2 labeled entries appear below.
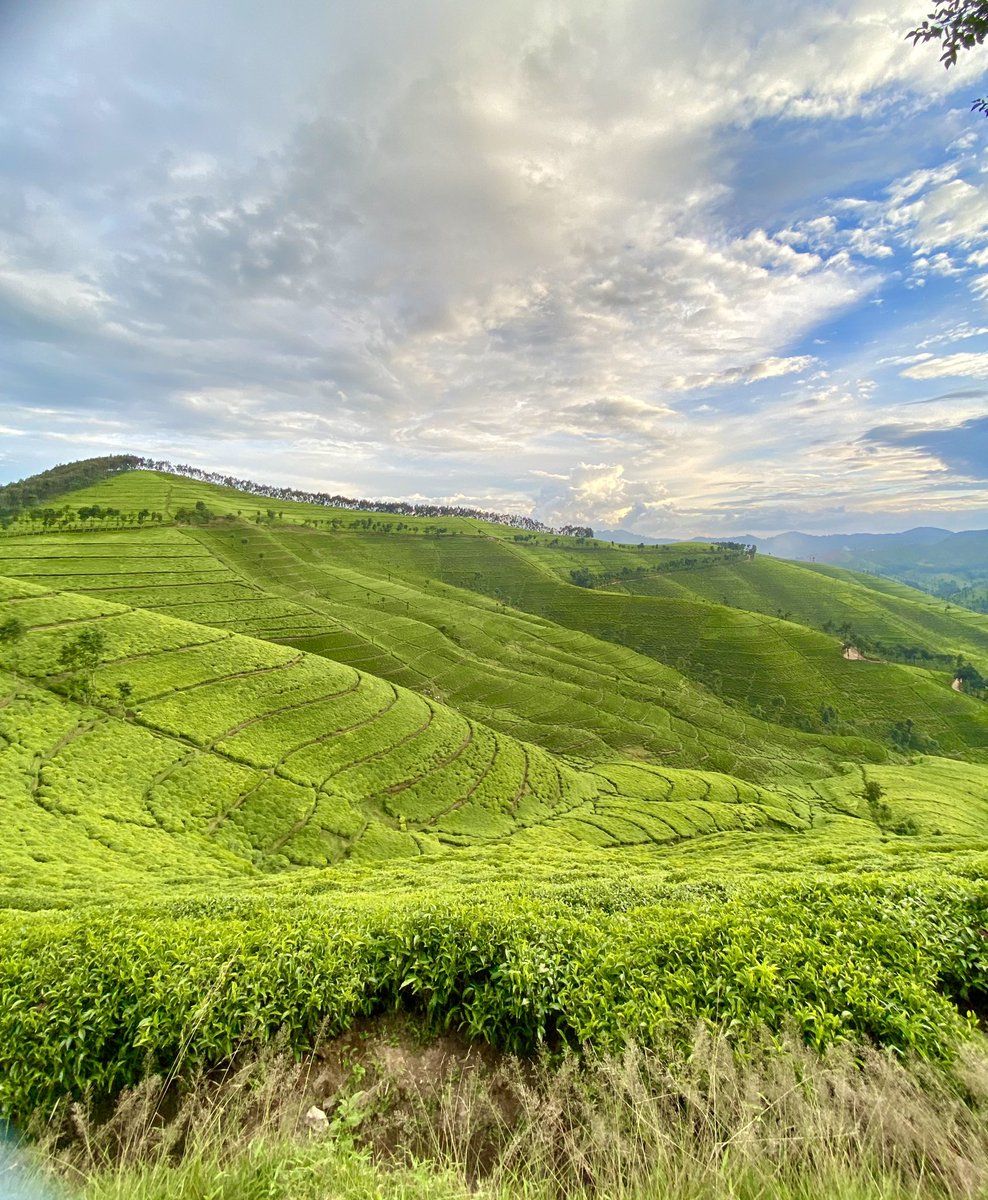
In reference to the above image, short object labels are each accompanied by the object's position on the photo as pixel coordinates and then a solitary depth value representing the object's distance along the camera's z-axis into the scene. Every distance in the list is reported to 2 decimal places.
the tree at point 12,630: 49.23
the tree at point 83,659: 45.50
